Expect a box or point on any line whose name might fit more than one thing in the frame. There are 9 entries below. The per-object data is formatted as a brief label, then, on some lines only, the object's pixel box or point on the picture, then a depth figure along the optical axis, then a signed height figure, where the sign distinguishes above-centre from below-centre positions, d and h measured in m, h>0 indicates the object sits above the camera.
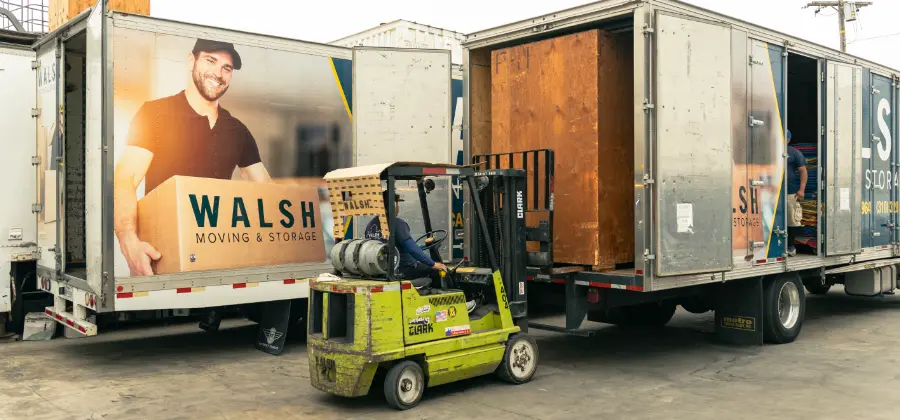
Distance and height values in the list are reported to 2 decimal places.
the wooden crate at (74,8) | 8.09 +2.31
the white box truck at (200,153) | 7.45 +0.68
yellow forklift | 6.04 -0.77
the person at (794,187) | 8.99 +0.32
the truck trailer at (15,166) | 9.28 +0.62
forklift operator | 6.38 -0.33
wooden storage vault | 7.34 +0.80
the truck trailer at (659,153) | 6.88 +0.61
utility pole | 26.98 +7.32
